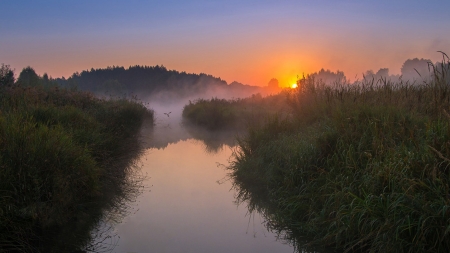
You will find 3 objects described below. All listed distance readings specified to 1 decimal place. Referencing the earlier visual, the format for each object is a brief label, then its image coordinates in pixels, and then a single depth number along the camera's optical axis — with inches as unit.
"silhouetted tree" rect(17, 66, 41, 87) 1429.6
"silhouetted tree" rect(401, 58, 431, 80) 2153.1
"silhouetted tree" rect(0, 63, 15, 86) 481.7
